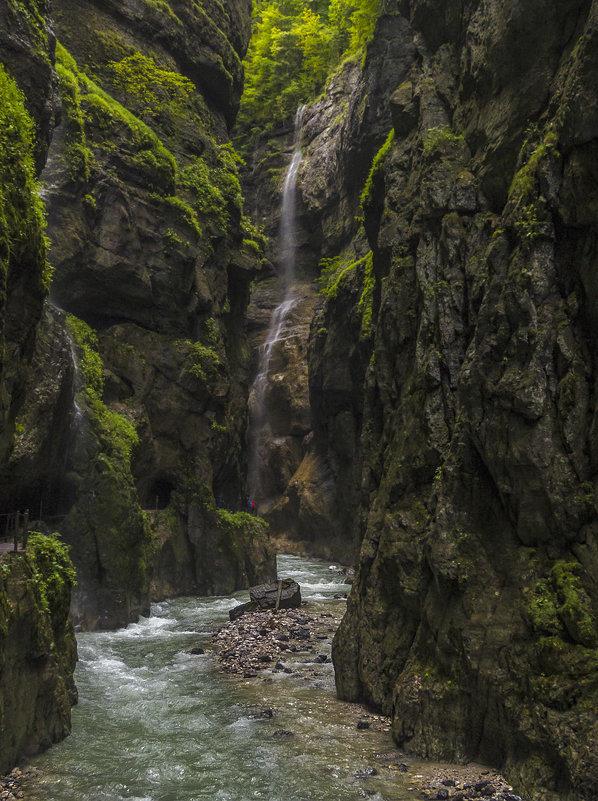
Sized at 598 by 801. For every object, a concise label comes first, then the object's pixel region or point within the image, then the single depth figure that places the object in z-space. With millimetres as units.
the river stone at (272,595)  23469
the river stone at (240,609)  22453
